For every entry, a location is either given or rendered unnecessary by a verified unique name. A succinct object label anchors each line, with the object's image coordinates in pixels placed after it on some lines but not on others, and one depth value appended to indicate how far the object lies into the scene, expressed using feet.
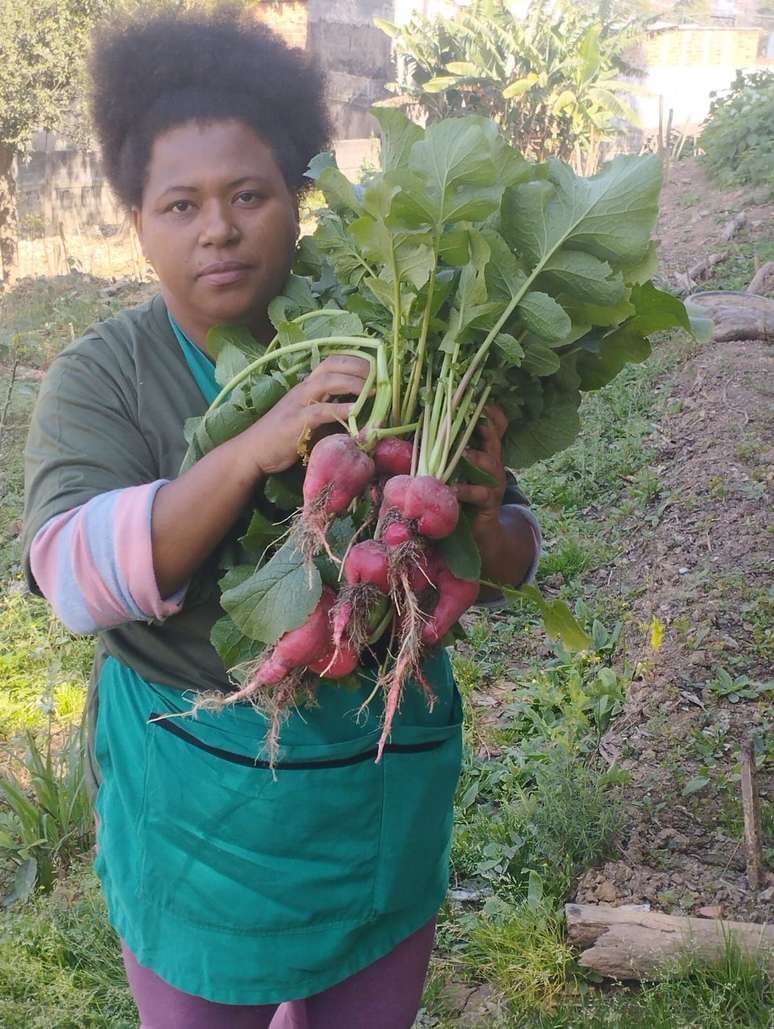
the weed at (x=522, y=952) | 8.38
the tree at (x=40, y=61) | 36.68
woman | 4.64
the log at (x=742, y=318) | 21.93
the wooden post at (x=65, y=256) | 42.42
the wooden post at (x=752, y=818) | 8.31
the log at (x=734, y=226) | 32.55
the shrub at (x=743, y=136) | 40.73
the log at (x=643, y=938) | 7.95
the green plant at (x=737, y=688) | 11.12
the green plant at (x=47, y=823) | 10.09
